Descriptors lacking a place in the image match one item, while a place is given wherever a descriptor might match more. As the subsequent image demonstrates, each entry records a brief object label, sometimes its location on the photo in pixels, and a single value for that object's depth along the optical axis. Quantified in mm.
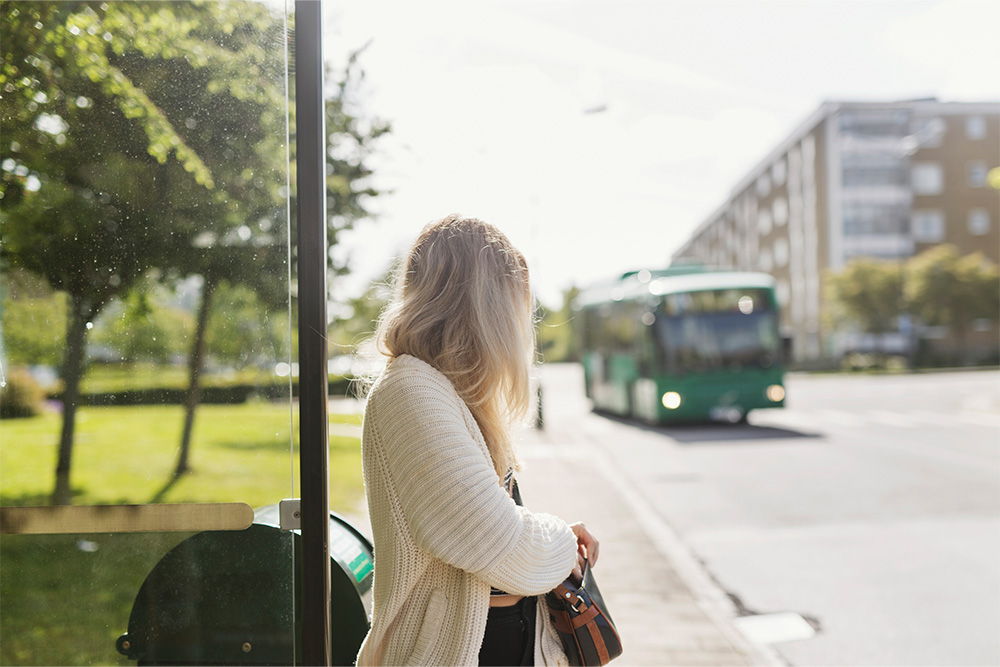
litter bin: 2229
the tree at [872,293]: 43688
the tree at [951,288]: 43344
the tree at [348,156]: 7734
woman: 1652
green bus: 15773
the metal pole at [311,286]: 2053
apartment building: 49906
